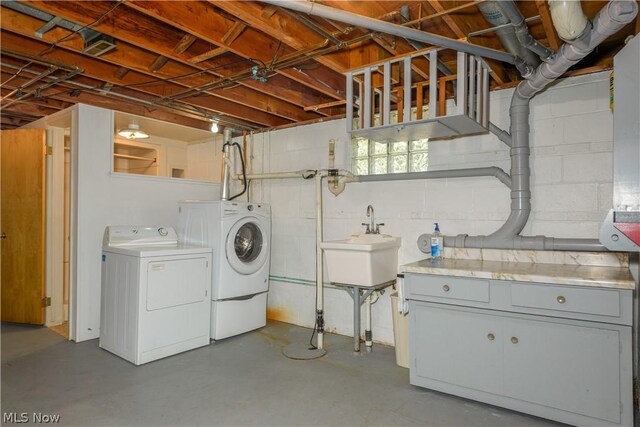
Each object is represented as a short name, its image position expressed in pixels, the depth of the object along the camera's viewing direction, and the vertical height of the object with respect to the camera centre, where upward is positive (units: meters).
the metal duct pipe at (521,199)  2.56 +0.13
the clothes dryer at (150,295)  3.09 -0.71
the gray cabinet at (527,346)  2.06 -0.79
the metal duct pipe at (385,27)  1.85 +1.01
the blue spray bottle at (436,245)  3.12 -0.25
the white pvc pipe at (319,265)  3.55 -0.49
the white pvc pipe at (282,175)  3.99 +0.45
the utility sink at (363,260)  3.10 -0.39
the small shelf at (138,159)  5.06 +0.80
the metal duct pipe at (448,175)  2.94 +0.35
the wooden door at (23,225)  4.06 -0.13
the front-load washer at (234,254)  3.66 -0.41
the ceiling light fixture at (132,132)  4.26 +0.95
